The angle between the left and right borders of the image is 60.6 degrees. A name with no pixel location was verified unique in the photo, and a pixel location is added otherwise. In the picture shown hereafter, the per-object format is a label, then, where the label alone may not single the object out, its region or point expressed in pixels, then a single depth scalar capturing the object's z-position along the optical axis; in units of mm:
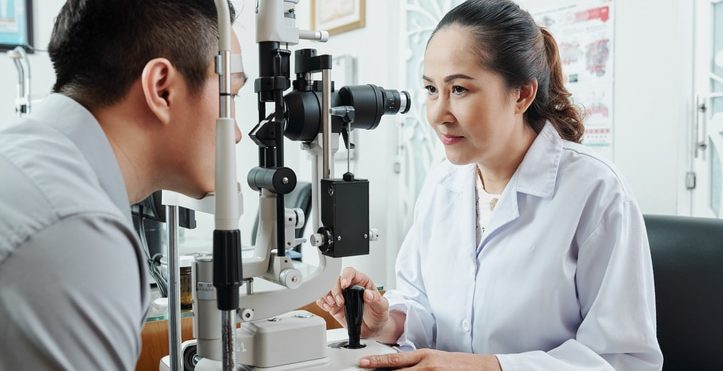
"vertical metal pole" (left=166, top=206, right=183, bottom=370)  1019
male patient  521
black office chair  1164
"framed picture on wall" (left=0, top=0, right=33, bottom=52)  3523
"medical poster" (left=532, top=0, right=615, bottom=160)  2270
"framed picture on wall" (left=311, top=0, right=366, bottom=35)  3598
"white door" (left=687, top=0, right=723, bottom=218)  1984
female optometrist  1081
